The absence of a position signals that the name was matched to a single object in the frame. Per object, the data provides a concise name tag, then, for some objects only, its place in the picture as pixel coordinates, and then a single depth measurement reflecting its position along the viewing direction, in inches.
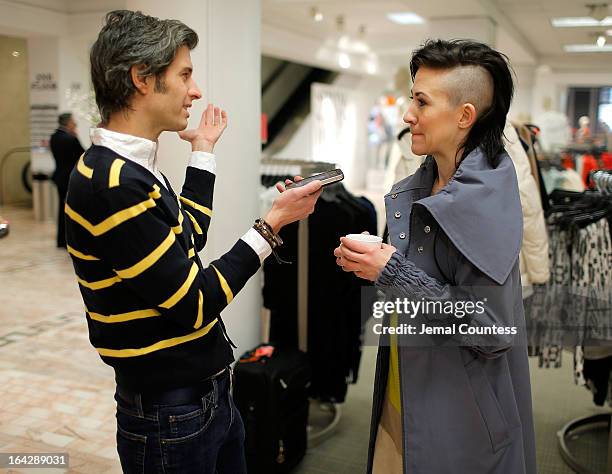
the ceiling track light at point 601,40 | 366.0
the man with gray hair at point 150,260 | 51.1
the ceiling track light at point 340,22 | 419.4
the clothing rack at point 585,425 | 121.5
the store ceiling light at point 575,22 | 365.7
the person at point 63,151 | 316.8
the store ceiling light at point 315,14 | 365.7
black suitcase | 109.3
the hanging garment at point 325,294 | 127.8
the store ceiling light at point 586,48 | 502.6
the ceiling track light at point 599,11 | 302.5
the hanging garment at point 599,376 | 124.1
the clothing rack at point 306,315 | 129.2
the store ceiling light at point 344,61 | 556.7
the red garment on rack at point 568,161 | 315.3
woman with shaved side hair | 54.7
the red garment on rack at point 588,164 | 324.8
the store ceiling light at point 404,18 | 418.5
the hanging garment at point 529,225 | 114.2
